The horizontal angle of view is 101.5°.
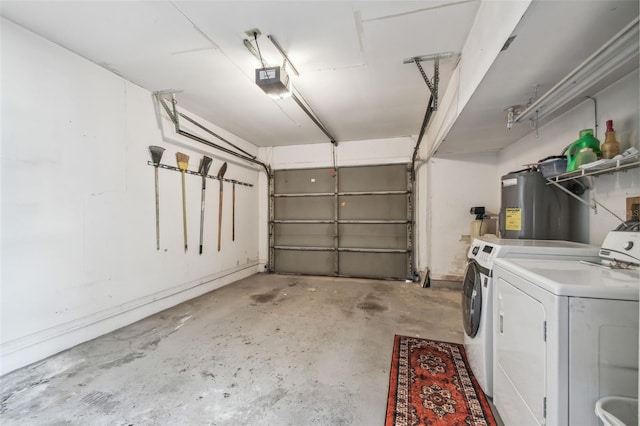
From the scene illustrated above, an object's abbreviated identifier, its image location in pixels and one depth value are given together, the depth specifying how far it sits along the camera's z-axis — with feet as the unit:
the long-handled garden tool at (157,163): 10.37
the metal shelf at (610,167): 4.57
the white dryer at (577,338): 3.08
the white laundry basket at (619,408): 2.87
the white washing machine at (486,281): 5.08
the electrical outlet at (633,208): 5.05
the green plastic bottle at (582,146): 5.54
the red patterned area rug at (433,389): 5.06
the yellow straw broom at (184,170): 11.66
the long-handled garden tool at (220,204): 14.25
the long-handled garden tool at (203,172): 12.98
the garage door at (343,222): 16.35
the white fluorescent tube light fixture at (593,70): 3.74
